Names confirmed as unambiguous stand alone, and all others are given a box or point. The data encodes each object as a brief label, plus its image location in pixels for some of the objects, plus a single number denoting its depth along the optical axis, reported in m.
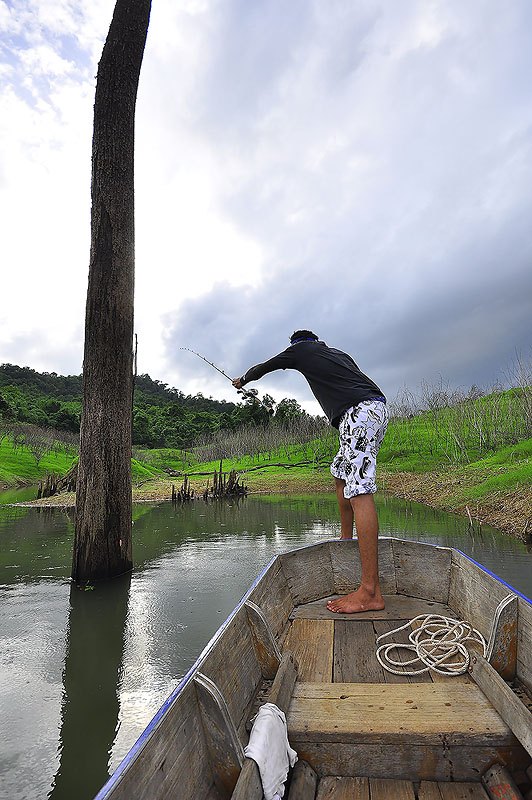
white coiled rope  2.25
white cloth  1.44
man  2.97
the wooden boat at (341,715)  1.37
